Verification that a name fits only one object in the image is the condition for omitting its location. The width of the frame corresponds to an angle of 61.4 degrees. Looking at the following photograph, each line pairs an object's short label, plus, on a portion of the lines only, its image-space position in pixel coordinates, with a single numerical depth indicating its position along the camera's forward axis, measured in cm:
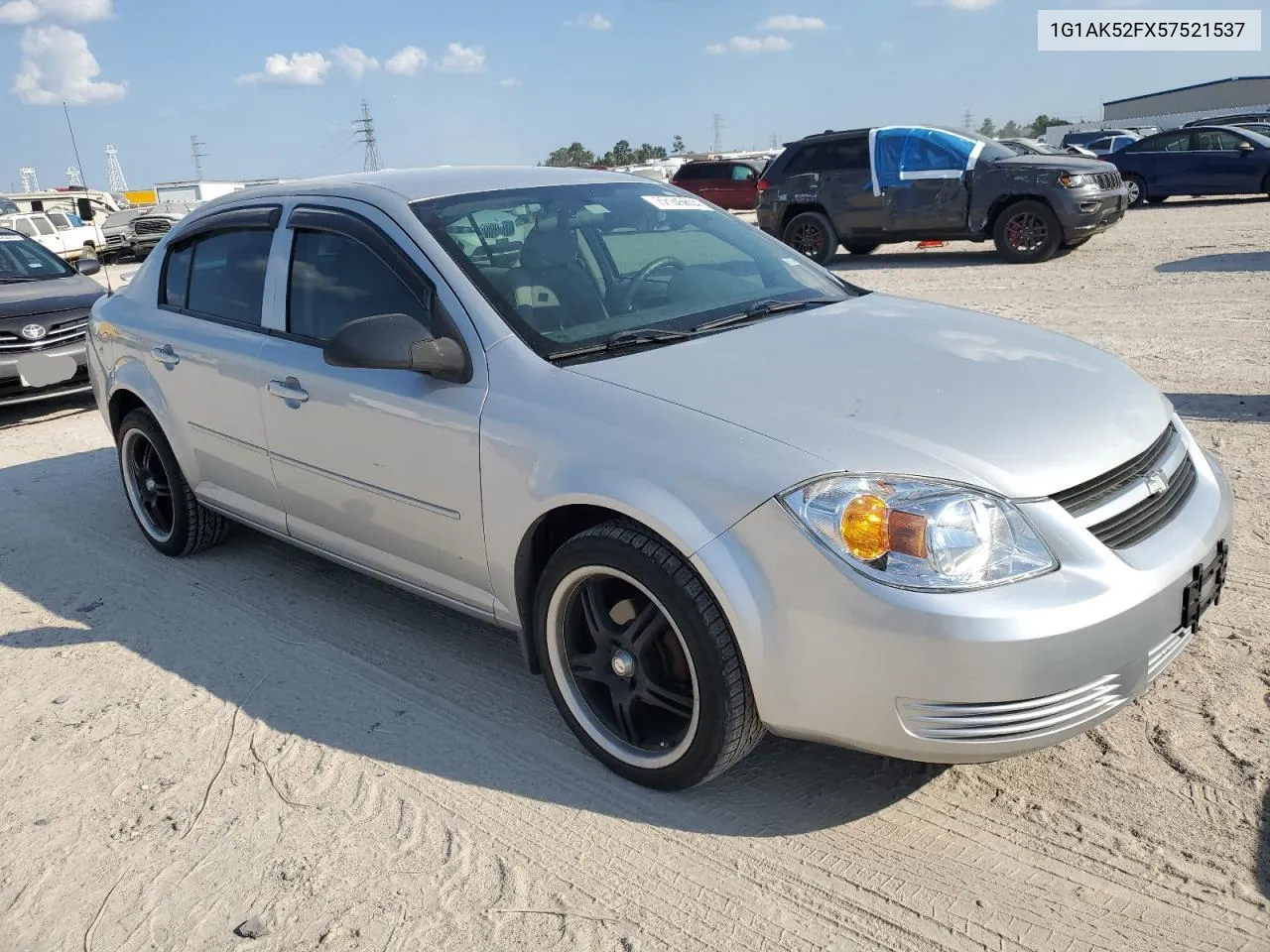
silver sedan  250
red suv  2638
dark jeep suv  1329
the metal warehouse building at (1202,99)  7288
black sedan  834
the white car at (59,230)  2631
